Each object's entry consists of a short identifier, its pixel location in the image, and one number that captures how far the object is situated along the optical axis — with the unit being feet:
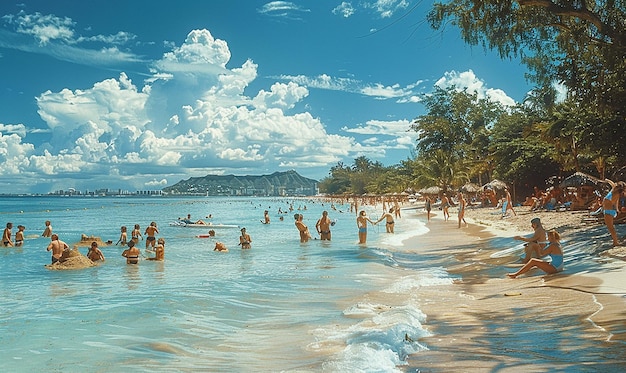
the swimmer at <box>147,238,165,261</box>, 56.18
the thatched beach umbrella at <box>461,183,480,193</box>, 143.33
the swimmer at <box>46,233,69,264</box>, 52.60
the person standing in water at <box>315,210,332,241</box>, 73.15
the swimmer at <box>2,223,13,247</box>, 75.41
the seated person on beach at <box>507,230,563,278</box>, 32.01
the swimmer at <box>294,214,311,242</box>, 73.63
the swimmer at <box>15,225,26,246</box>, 78.85
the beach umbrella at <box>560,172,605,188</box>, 80.00
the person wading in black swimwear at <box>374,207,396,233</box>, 85.00
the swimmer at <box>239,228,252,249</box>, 68.69
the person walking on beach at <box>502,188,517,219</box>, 82.99
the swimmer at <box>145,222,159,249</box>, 70.03
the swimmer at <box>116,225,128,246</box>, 76.54
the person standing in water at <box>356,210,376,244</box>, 67.21
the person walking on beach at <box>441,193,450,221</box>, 108.27
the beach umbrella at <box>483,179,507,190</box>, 119.05
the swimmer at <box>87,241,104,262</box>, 54.30
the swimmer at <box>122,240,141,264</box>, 53.74
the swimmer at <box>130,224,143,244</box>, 73.82
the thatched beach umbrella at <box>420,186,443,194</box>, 175.04
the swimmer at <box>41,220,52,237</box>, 81.46
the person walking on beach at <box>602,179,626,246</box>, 36.55
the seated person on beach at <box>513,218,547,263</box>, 36.24
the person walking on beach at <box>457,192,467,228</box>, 79.86
